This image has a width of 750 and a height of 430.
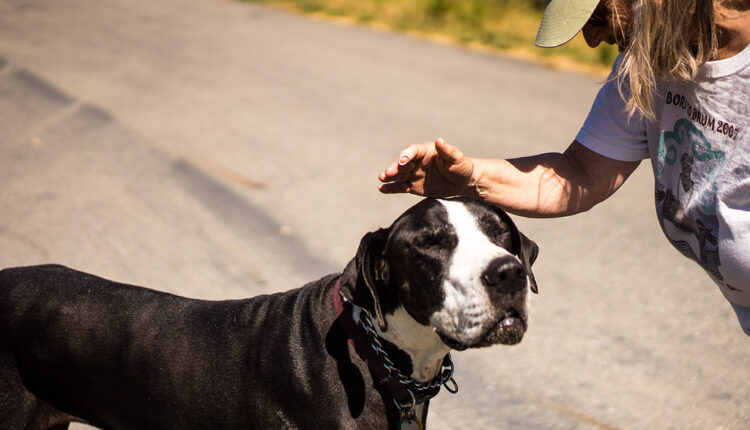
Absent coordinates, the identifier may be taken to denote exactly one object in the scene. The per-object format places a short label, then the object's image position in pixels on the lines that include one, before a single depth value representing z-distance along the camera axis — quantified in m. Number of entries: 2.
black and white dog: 2.48
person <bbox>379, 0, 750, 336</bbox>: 2.35
